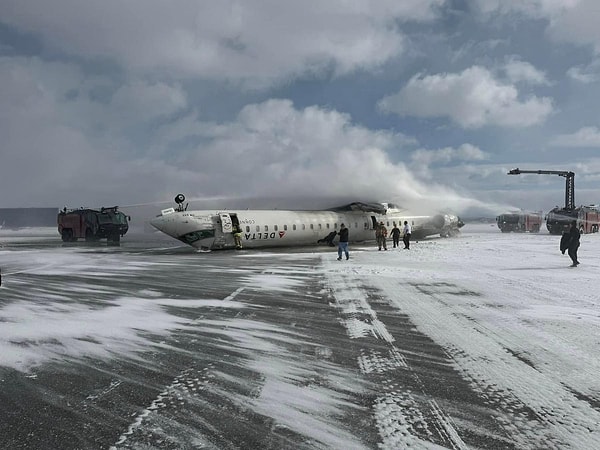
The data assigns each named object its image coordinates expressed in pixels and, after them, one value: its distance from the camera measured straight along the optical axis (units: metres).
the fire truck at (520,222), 59.53
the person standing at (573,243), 16.16
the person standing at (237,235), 26.30
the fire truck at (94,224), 38.22
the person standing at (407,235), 27.52
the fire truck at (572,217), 45.78
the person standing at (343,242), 19.40
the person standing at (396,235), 29.09
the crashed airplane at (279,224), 25.58
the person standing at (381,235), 26.98
